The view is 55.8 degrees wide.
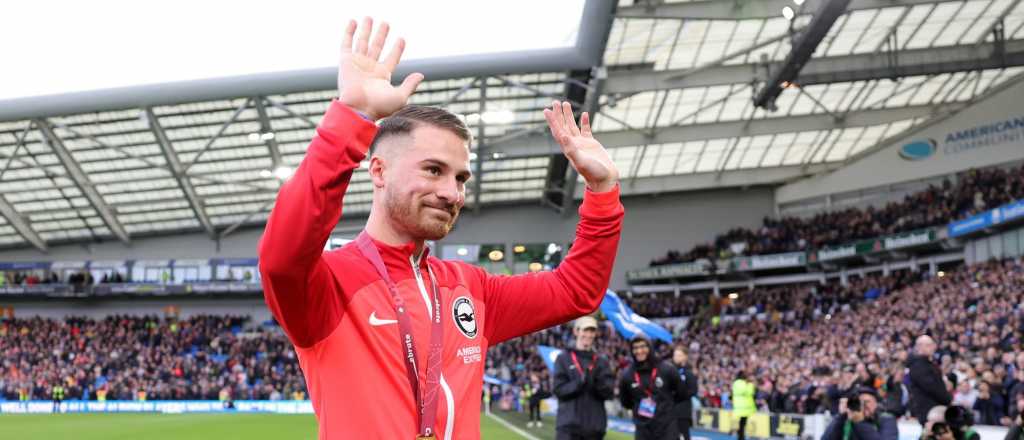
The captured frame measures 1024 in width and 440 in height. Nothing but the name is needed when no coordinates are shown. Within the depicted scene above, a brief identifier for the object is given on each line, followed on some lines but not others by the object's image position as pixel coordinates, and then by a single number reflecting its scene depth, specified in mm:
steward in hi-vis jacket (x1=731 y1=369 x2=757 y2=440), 17750
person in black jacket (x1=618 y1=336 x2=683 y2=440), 10320
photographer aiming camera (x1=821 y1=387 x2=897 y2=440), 9828
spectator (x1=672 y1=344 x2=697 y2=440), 11513
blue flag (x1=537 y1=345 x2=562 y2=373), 15188
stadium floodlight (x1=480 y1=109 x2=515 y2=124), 31648
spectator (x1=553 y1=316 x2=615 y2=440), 9438
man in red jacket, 2031
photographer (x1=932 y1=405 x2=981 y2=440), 8633
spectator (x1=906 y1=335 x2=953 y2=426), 10164
